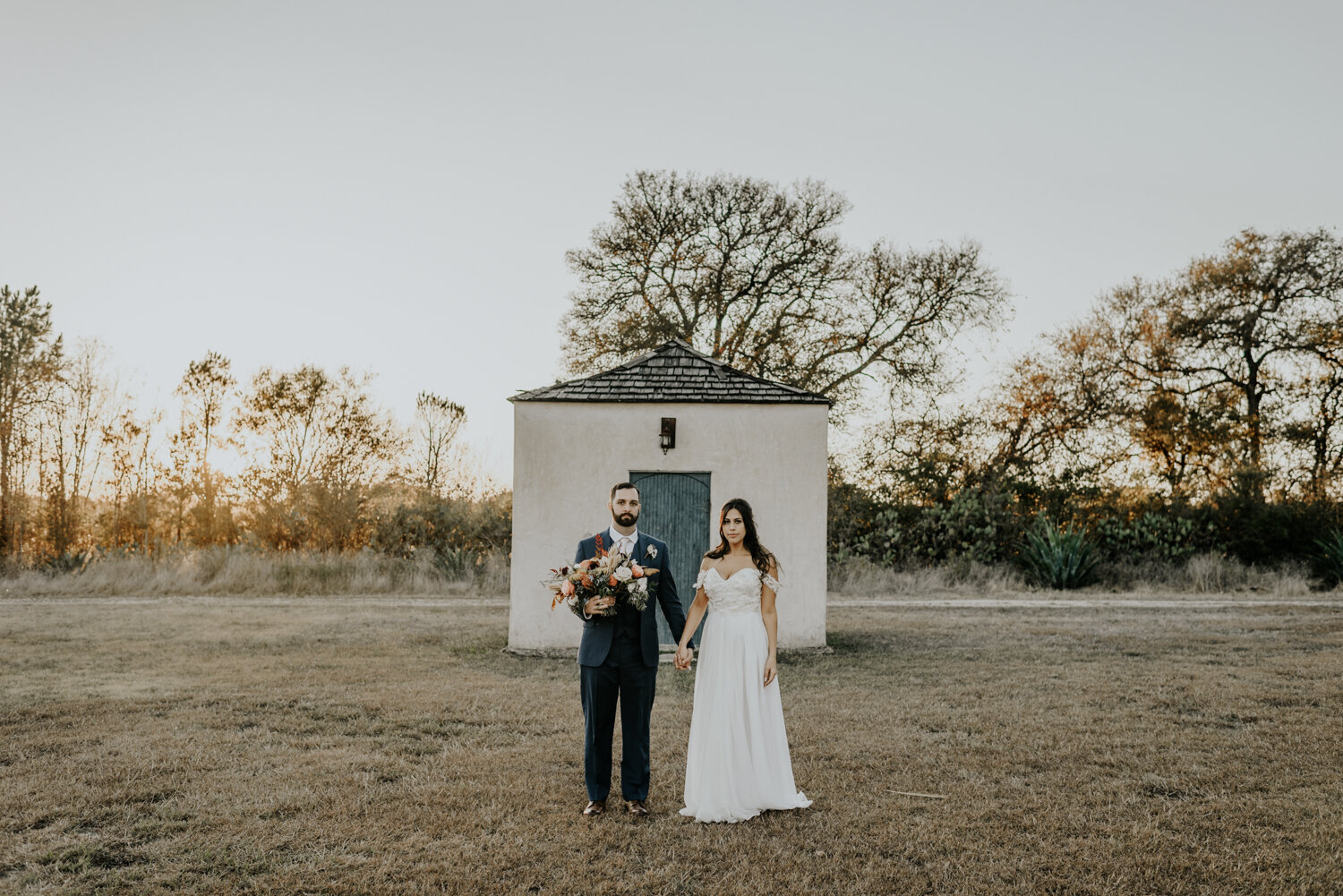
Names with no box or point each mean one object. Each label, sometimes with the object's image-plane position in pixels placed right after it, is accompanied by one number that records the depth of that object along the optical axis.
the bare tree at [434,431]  28.64
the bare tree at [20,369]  21.91
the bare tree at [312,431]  26.62
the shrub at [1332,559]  19.50
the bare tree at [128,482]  23.39
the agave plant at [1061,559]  20.56
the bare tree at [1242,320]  25.89
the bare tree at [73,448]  22.22
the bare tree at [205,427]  24.97
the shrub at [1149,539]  22.33
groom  5.09
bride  5.02
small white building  11.20
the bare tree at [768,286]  26.17
